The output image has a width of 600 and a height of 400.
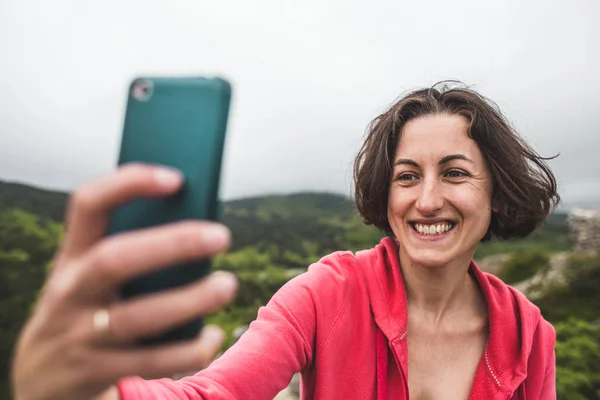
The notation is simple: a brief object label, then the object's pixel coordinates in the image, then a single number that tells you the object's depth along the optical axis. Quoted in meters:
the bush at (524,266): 13.88
